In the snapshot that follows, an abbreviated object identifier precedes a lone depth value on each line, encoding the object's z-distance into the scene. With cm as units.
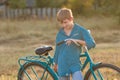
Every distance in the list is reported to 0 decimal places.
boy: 580
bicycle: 581
